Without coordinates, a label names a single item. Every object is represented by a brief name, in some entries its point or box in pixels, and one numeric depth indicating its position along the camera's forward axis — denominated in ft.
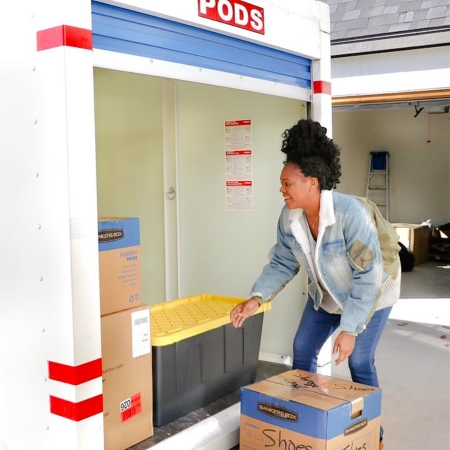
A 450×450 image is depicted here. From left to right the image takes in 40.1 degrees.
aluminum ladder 36.14
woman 8.37
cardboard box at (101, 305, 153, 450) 8.87
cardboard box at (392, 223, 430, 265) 30.40
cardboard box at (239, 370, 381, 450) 8.23
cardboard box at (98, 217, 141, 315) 8.73
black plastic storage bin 10.02
